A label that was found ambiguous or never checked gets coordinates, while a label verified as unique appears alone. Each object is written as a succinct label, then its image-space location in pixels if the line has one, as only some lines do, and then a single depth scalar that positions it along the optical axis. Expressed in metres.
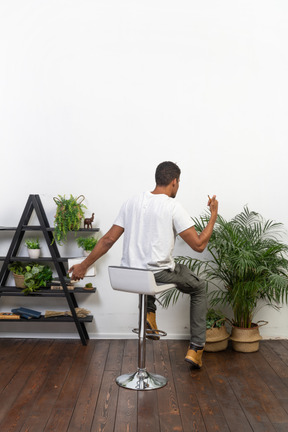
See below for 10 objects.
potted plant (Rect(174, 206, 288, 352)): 3.90
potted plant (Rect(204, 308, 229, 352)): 4.02
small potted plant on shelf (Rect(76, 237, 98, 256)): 4.23
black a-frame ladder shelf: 4.20
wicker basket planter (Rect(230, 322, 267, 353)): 4.07
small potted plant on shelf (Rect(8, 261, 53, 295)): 4.19
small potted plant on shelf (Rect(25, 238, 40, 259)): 4.26
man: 3.20
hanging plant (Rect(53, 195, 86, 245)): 4.14
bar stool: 3.00
